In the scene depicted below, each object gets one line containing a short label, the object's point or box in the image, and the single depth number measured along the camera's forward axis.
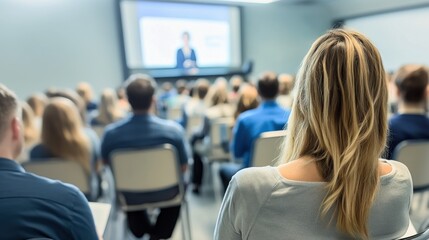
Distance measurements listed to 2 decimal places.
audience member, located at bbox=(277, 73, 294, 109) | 3.33
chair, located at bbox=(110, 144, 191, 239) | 1.73
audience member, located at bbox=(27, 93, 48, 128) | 2.74
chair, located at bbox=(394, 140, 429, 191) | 1.69
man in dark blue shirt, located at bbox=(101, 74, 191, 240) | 1.89
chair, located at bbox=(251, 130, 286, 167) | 1.72
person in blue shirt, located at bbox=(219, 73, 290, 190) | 2.01
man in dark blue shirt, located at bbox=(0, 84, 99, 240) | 0.74
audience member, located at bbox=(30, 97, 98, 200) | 1.76
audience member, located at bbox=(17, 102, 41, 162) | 2.11
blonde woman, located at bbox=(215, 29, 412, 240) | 0.68
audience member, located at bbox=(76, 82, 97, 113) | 3.79
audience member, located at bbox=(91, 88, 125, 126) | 3.19
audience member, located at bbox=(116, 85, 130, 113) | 3.89
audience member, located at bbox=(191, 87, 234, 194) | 2.98
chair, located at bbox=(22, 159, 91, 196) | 1.63
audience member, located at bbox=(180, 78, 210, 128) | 3.65
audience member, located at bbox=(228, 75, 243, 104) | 3.59
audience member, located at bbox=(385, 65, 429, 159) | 1.78
